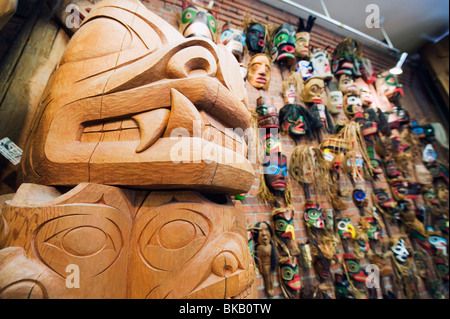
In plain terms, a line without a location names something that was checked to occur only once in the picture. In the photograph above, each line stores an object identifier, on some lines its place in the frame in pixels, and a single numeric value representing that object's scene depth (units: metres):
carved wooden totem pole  0.39
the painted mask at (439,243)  1.96
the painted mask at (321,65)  1.98
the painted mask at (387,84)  2.43
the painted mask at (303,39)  1.91
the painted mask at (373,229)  1.70
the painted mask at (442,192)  2.36
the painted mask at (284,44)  1.76
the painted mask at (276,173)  1.32
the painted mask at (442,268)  1.95
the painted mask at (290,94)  1.72
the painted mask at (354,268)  1.45
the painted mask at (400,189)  2.04
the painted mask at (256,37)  1.67
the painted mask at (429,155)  2.52
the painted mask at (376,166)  2.01
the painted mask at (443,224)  2.20
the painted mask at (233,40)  1.44
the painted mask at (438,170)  2.45
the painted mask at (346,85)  2.15
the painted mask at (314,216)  1.42
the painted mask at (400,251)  1.76
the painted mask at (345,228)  1.56
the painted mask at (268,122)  1.41
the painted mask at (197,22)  1.24
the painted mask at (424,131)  2.62
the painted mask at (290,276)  1.19
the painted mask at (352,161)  1.75
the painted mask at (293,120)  1.60
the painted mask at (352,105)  2.10
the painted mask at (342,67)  2.15
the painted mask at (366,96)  2.31
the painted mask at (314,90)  1.80
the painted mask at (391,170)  2.09
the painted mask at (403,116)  2.36
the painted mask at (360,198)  1.77
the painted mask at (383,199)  1.89
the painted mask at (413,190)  2.05
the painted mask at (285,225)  1.28
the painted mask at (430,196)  2.30
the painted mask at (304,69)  1.91
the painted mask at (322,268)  1.35
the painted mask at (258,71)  1.60
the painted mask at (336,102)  1.97
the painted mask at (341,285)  1.36
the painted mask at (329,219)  1.49
